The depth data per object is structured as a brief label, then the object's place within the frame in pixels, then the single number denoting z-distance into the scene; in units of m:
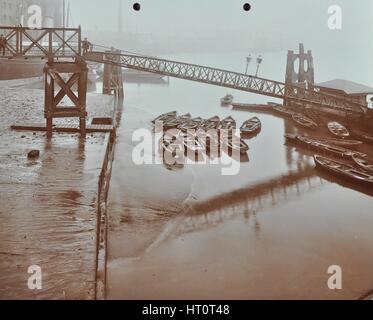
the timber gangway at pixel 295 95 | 31.79
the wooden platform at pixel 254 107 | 44.56
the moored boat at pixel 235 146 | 25.58
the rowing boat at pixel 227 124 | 32.17
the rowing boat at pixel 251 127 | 31.61
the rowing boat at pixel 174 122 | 31.89
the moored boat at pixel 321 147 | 24.23
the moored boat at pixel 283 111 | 40.41
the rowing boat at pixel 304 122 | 34.16
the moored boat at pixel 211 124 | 31.80
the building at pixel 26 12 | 62.94
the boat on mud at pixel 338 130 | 29.78
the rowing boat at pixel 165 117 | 33.97
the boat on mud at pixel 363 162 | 21.23
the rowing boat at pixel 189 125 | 30.80
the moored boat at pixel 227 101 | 48.85
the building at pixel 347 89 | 33.81
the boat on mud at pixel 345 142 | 27.84
